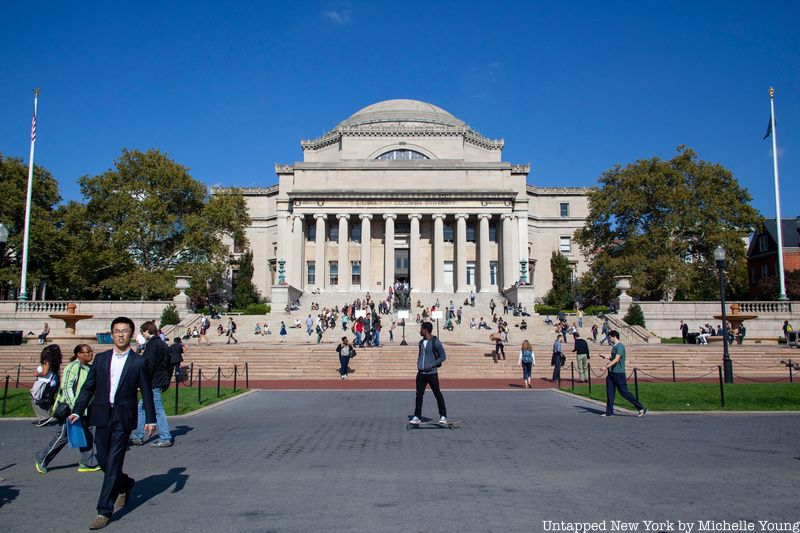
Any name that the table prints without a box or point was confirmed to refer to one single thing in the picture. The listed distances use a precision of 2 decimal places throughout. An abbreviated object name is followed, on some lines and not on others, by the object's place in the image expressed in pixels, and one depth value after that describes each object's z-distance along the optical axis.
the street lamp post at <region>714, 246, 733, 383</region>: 21.97
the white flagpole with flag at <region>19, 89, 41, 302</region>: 39.88
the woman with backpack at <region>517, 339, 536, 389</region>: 22.64
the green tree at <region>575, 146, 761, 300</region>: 48.59
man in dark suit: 6.31
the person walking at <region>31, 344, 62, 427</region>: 11.42
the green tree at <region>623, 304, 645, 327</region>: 42.88
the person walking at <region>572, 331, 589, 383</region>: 23.25
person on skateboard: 12.22
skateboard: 12.30
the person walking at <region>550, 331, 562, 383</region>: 23.92
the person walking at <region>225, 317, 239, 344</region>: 36.19
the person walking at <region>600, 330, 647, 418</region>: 14.16
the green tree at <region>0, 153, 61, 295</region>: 48.09
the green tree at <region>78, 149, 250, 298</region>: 50.72
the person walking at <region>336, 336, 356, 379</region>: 26.12
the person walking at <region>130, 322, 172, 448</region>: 10.30
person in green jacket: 8.48
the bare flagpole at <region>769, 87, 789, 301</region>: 42.94
